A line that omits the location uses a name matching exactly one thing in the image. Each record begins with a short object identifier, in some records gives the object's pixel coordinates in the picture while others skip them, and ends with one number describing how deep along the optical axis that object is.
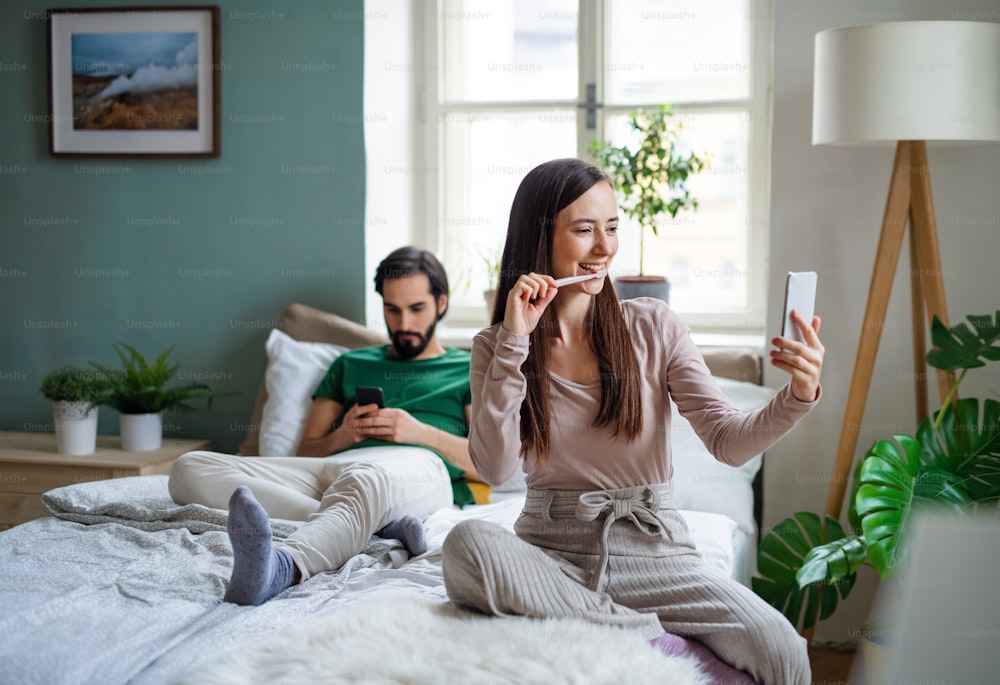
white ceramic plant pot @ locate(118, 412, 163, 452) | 3.20
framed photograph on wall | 3.39
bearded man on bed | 1.90
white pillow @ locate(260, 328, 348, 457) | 2.95
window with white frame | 3.32
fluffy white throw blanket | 1.37
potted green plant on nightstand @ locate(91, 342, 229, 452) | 3.20
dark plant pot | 2.92
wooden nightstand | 3.03
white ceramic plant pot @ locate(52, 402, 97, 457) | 3.10
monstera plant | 2.21
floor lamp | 2.38
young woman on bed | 1.58
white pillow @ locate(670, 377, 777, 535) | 2.58
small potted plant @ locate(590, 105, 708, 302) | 2.95
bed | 1.41
